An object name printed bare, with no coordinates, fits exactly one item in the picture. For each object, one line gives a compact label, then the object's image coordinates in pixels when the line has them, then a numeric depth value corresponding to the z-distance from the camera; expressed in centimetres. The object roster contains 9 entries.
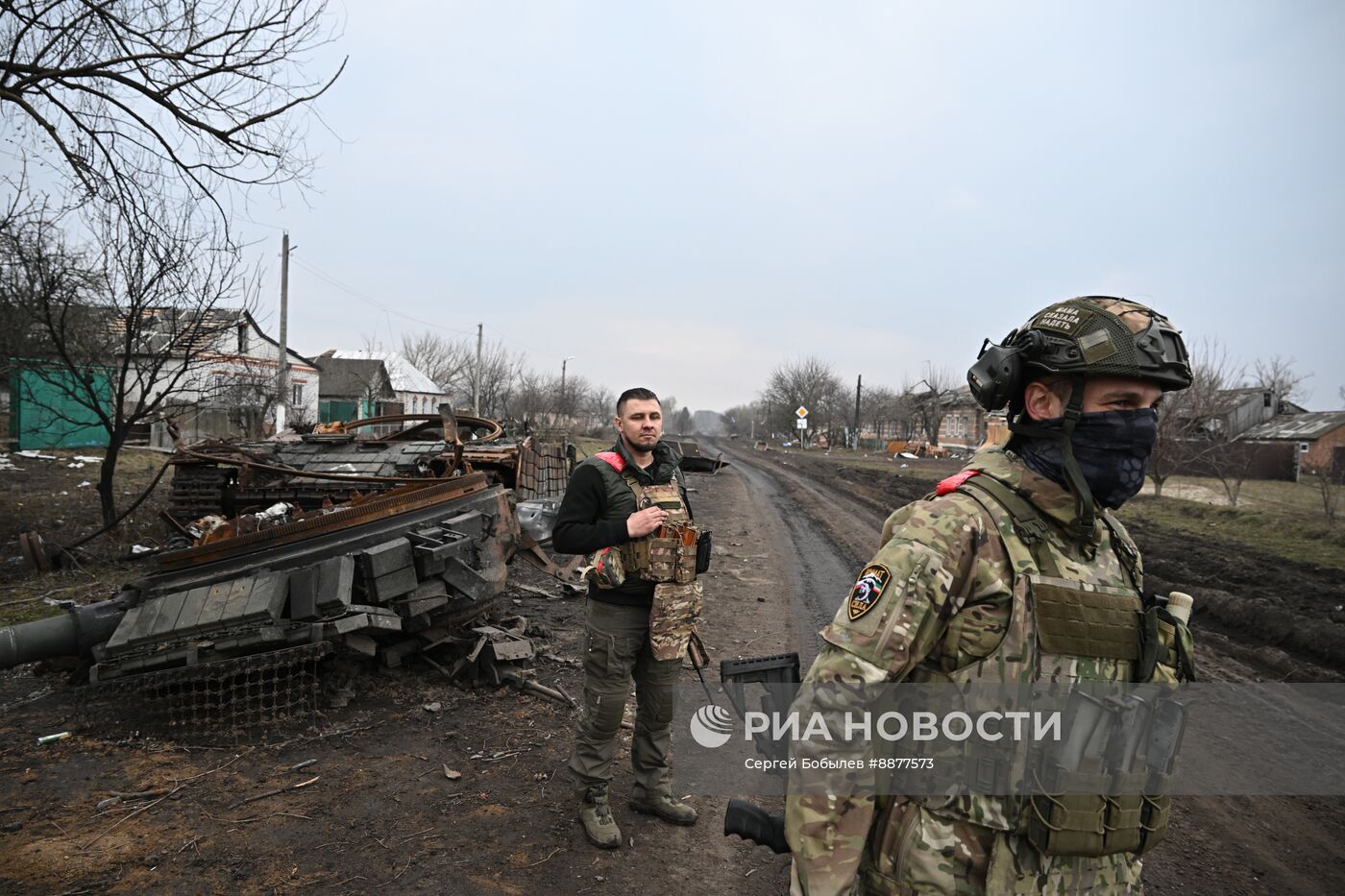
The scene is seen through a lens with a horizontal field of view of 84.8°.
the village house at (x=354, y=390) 3684
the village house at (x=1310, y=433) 2936
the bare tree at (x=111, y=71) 529
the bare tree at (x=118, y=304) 761
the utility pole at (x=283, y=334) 1925
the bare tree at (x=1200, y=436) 1520
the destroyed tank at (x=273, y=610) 394
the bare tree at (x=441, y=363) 4947
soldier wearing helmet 141
